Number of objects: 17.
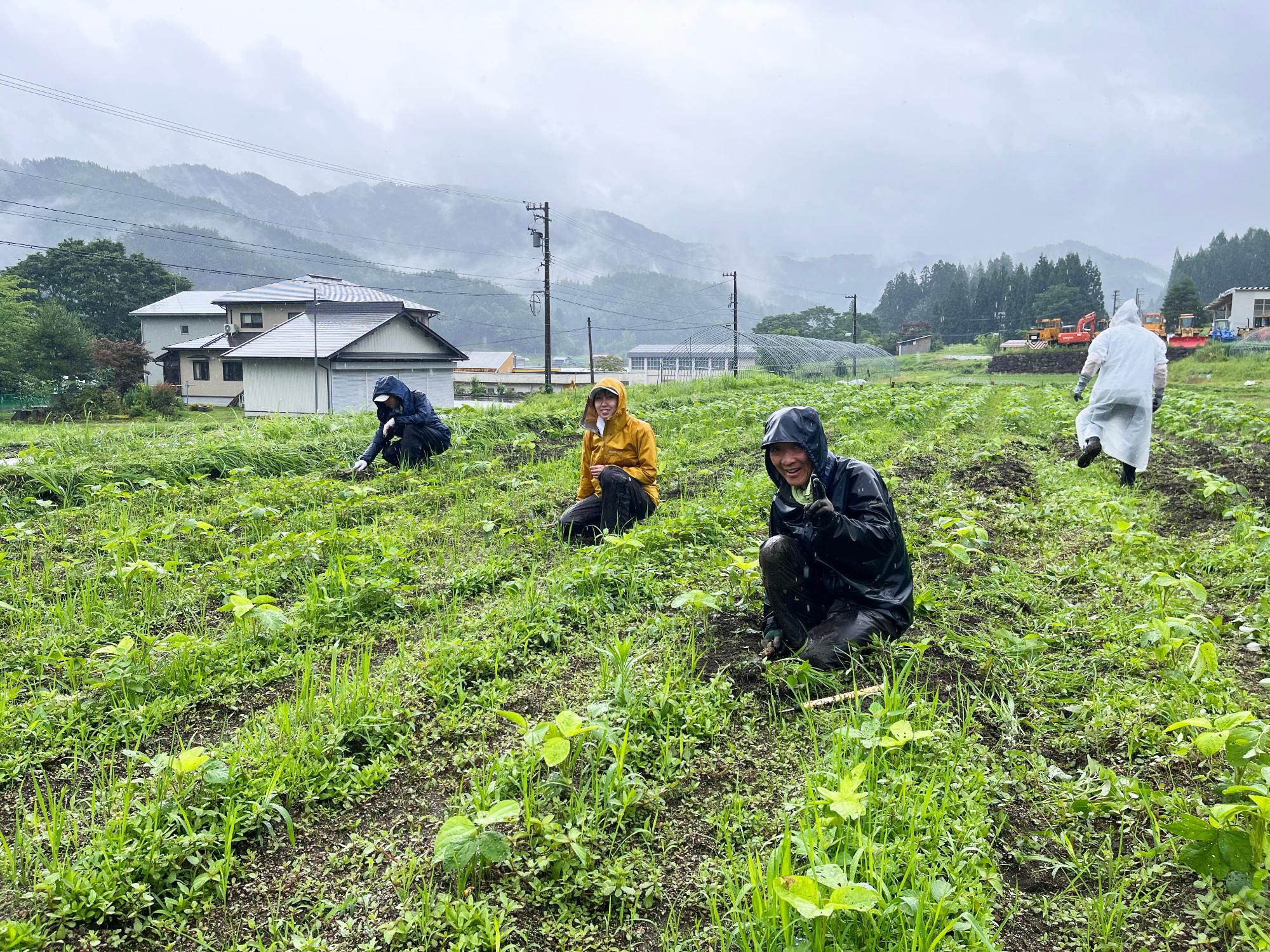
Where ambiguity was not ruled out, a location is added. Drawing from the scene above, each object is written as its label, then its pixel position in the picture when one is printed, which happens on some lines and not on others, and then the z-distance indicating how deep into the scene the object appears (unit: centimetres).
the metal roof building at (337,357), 2811
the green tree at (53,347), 3378
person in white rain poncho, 722
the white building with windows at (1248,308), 4759
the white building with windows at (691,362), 4041
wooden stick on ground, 308
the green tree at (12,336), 3234
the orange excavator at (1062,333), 3975
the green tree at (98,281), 4656
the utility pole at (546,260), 3064
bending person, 804
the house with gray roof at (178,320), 4256
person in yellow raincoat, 570
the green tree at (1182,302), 5722
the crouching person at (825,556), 339
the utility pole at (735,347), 3670
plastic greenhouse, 3869
